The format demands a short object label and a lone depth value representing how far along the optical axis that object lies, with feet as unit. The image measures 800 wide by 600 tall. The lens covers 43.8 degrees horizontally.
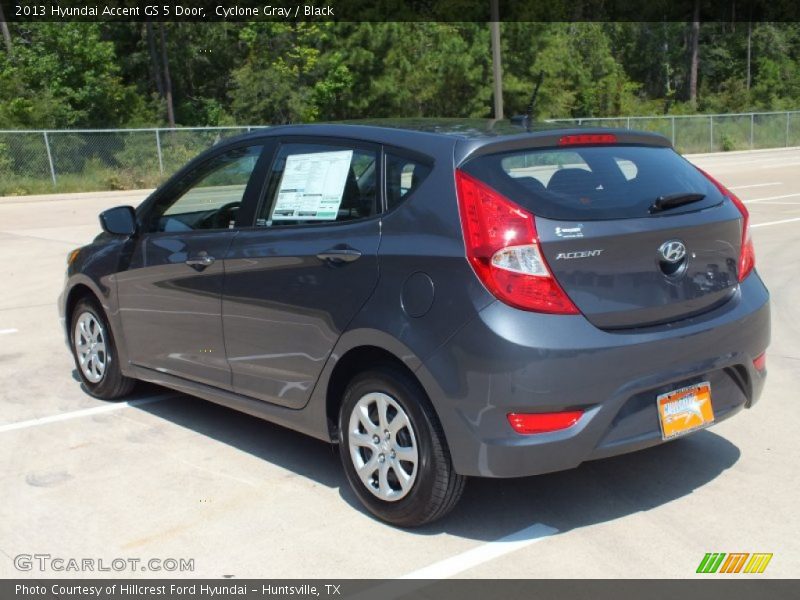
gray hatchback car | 12.84
